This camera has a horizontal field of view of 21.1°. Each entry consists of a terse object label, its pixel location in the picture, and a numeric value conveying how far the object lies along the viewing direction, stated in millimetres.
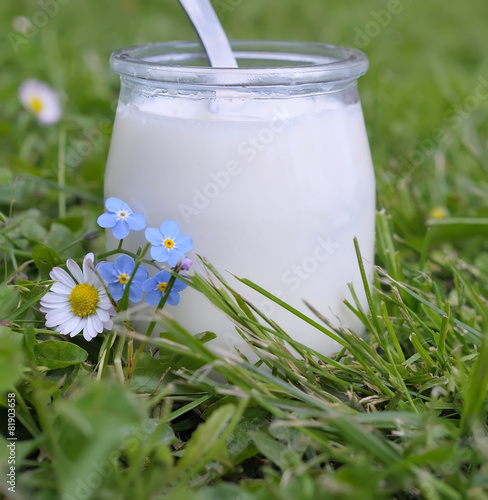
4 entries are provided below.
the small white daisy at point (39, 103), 447
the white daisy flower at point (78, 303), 299
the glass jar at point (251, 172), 296
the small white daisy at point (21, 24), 504
